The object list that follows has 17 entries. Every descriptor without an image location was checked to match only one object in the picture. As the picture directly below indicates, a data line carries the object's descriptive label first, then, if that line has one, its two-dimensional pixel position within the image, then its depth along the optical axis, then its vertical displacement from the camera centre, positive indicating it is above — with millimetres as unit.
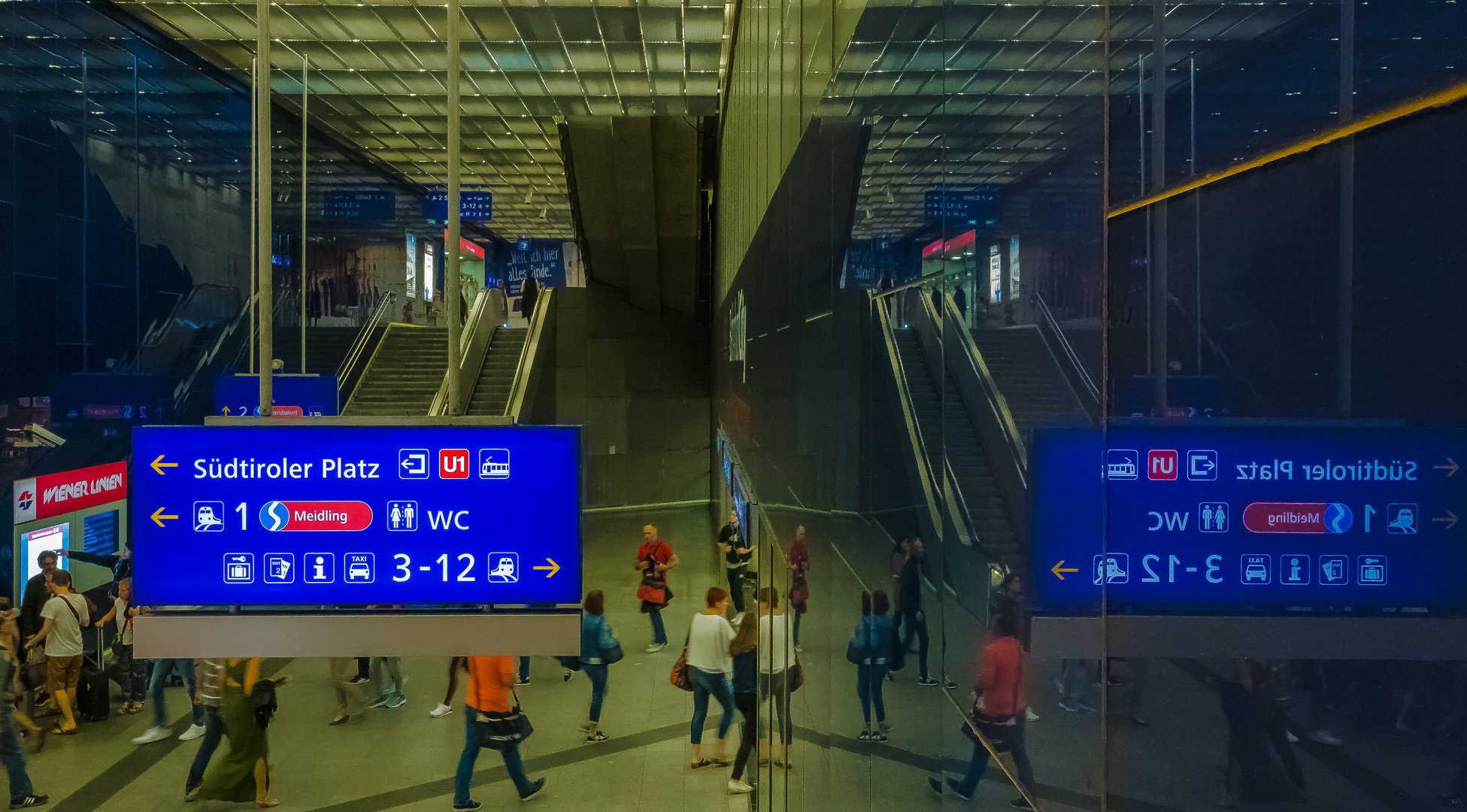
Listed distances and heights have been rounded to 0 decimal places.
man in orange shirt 7258 -2449
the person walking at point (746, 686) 7547 -2375
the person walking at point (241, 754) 7086 -2768
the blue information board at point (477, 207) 21766 +4929
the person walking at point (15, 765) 6973 -2800
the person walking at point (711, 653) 7945 -2186
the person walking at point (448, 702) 9445 -3143
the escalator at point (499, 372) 18328 +770
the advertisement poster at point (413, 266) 24031 +3809
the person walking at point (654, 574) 11344 -2108
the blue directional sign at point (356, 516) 4074 -499
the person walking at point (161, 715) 8328 -2968
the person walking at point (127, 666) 9164 -2728
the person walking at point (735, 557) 9938 -1766
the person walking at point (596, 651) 8805 -2412
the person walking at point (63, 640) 8555 -2226
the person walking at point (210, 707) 7168 -2410
